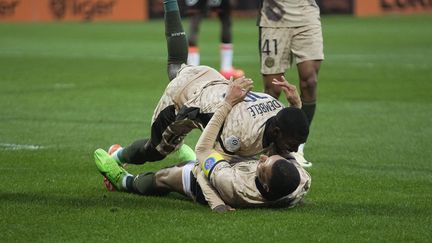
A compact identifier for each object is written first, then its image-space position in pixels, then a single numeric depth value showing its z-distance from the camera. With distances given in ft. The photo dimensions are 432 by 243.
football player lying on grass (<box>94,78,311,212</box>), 48.03
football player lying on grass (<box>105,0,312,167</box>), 49.34
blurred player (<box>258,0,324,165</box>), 68.28
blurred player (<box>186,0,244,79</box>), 119.24
